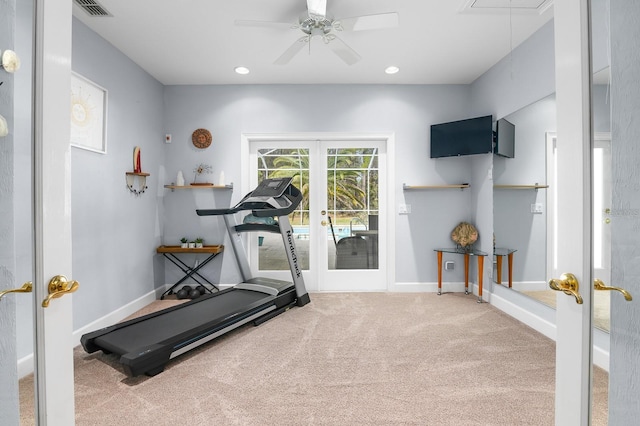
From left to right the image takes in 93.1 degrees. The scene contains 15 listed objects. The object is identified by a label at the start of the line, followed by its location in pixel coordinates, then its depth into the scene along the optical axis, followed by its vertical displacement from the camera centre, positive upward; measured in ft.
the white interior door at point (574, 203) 2.95 +0.09
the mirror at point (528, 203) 8.23 +0.30
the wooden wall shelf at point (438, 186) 12.56 +1.09
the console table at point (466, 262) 11.74 -2.01
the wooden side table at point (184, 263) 12.41 -1.99
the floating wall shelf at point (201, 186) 12.59 +1.10
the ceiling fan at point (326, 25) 7.34 +4.79
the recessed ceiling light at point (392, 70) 11.69 +5.57
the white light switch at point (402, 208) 13.30 +0.19
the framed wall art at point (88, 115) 8.61 +2.94
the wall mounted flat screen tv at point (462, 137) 11.44 +2.99
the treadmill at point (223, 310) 7.14 -3.10
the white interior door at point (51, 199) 2.88 +0.14
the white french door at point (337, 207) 13.64 +0.24
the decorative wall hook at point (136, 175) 11.02 +1.40
